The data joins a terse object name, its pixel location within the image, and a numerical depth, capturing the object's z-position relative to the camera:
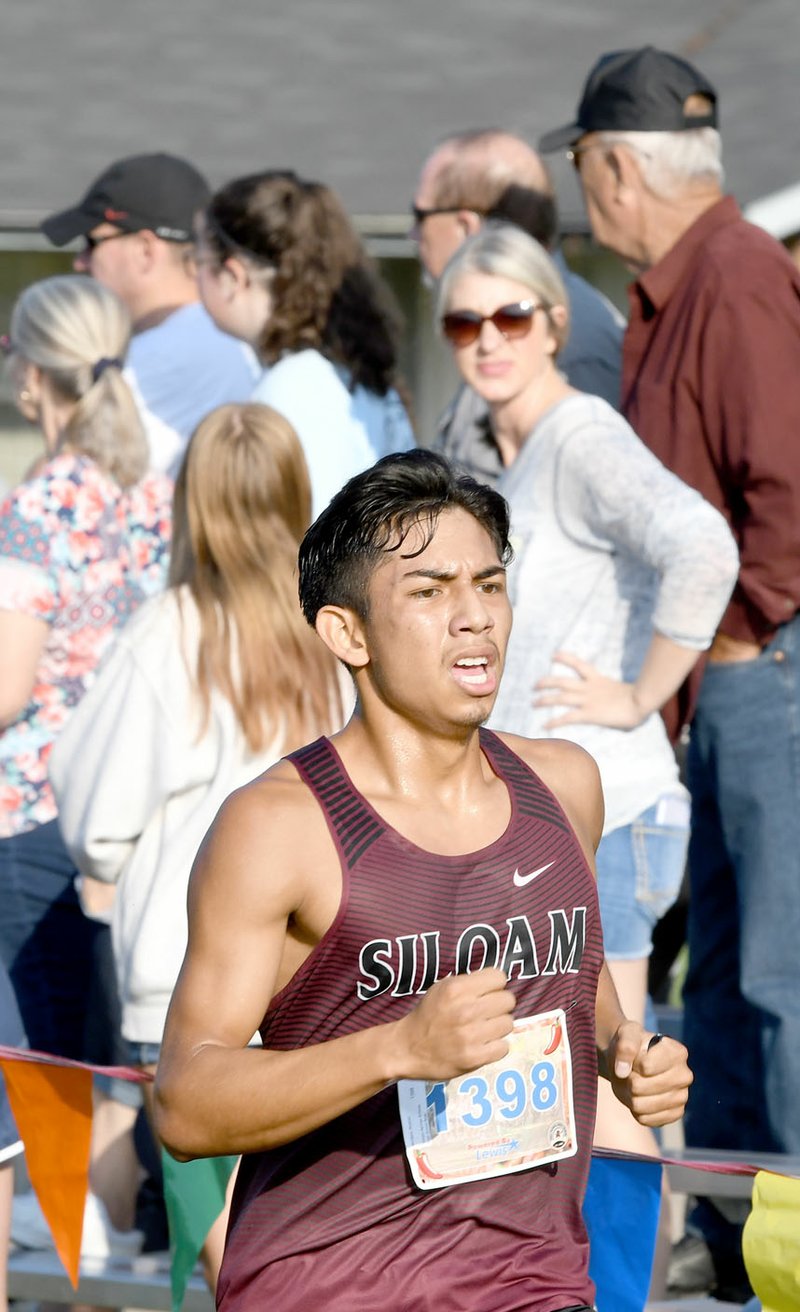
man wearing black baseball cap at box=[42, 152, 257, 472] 11.59
